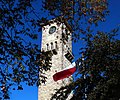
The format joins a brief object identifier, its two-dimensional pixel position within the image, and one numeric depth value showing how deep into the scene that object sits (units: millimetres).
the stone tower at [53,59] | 47159
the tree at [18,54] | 11055
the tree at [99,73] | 19703
